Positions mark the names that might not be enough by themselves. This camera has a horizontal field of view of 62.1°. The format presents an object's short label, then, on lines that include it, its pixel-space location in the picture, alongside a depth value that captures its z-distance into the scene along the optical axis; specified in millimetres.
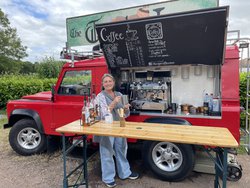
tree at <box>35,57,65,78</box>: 14584
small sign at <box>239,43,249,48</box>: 3167
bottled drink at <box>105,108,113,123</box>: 2854
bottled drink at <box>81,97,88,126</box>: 2709
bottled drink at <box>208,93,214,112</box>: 3261
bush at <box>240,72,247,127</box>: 6039
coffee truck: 2950
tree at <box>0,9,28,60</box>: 28655
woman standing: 2947
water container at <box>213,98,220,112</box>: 3195
